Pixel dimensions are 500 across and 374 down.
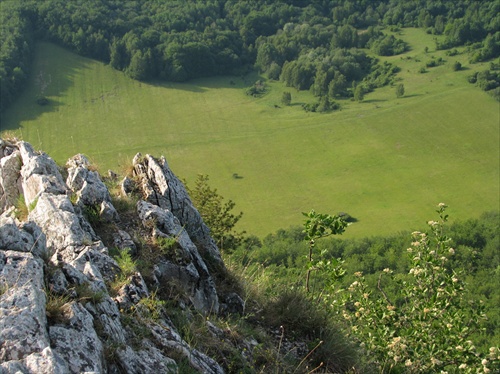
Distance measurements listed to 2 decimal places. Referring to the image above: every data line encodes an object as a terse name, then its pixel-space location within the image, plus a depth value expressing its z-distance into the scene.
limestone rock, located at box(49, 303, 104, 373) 7.30
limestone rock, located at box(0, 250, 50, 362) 7.07
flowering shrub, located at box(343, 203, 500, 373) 10.63
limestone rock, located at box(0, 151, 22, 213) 14.22
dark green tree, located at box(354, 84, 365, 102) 129.25
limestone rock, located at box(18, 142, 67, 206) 13.25
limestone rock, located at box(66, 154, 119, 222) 12.98
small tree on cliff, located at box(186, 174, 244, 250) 24.24
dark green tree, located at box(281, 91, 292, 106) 131.38
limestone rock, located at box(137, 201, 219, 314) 11.67
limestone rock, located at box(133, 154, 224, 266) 14.45
